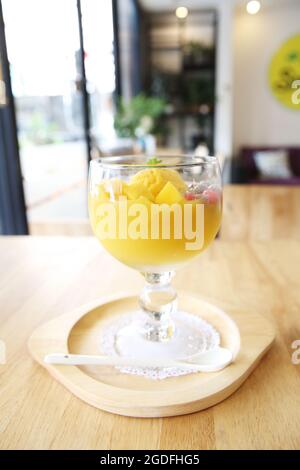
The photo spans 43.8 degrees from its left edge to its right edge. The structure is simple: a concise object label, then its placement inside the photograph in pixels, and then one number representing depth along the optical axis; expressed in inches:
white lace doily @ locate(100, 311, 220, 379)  16.2
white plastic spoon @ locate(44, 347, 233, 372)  15.8
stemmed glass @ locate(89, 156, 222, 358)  15.9
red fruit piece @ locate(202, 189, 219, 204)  17.1
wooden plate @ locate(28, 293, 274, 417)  14.0
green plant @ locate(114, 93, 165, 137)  132.3
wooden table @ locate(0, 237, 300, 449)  12.9
